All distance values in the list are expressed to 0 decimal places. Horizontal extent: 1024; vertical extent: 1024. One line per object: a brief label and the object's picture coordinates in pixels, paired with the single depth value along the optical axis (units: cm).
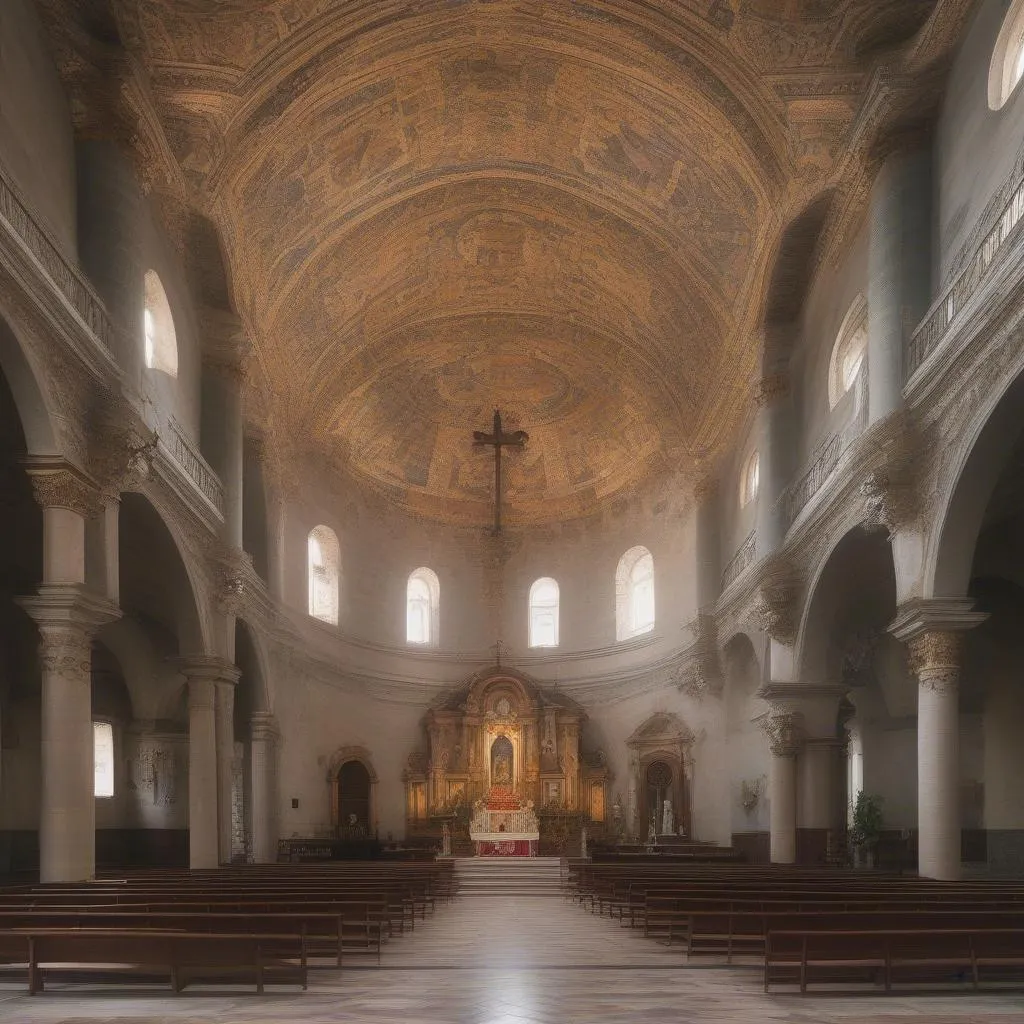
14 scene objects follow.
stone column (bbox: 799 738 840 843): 2669
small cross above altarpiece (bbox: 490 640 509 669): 4288
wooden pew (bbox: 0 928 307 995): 1103
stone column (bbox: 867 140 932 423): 2016
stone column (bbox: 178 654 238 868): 2531
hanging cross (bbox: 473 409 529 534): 4216
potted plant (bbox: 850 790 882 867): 2817
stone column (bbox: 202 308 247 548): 2816
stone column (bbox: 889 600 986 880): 1841
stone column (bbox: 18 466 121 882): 1727
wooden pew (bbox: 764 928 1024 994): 1120
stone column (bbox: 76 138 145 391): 2058
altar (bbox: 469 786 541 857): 3819
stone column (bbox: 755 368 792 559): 2767
